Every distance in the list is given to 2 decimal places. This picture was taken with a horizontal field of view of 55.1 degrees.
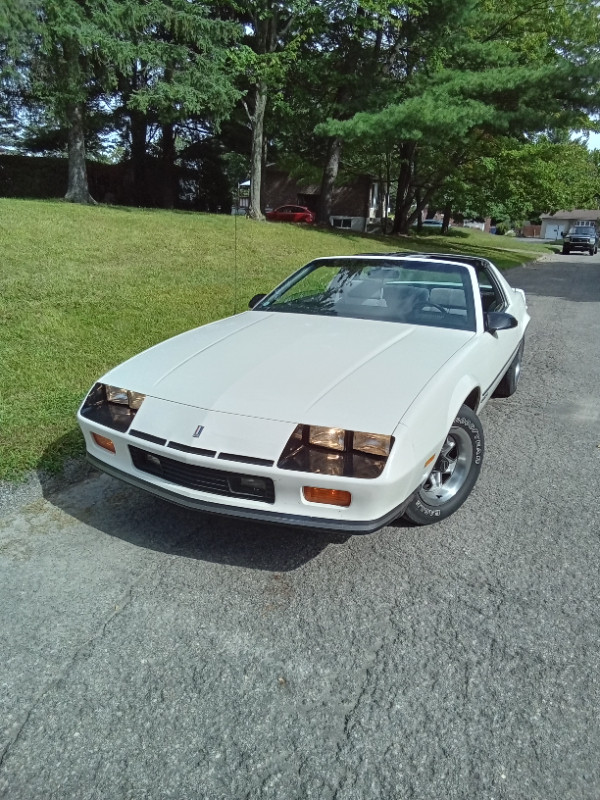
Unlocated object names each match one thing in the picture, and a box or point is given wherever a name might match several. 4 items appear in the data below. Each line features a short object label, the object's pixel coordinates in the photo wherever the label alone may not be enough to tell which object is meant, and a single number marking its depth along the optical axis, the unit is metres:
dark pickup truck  34.00
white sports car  2.34
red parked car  29.38
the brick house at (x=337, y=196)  39.09
